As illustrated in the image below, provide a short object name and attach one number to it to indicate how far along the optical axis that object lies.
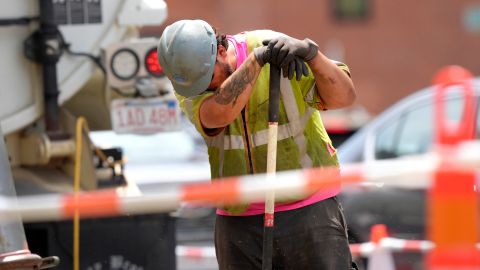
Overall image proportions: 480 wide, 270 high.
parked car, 18.37
